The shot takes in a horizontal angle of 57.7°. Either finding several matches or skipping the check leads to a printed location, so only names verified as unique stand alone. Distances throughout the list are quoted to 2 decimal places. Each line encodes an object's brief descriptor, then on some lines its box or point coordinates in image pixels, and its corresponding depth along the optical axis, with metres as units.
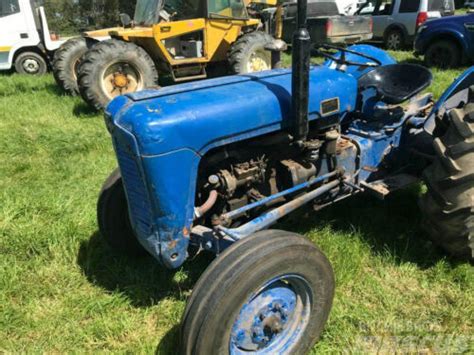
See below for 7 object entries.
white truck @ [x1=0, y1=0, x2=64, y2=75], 9.92
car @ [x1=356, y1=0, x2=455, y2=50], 11.10
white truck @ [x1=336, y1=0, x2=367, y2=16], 15.67
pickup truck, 10.45
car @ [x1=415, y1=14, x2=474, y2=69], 8.23
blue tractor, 1.92
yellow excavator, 6.39
